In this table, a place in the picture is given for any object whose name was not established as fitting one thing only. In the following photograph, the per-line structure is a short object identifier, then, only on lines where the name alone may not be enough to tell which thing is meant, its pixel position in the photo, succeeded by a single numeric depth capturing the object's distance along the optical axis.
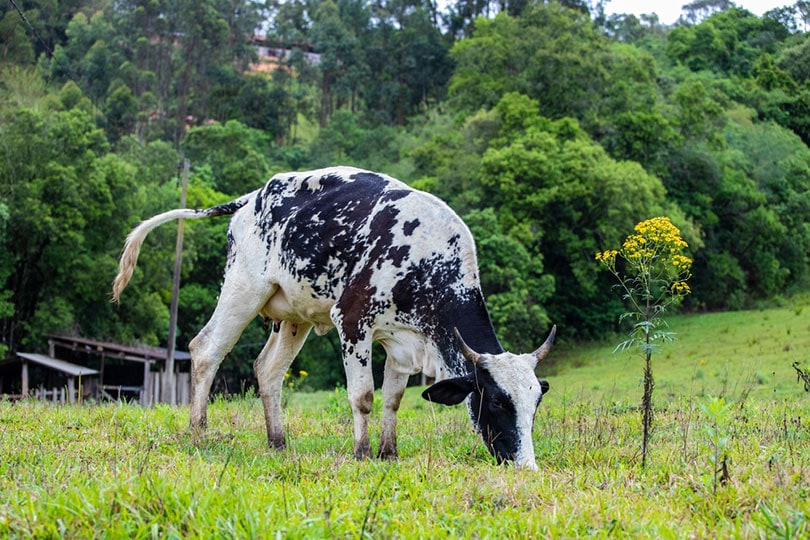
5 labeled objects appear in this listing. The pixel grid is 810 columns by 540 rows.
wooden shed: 29.20
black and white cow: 6.76
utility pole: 30.02
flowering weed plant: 6.08
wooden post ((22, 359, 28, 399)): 27.07
